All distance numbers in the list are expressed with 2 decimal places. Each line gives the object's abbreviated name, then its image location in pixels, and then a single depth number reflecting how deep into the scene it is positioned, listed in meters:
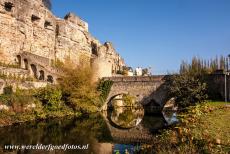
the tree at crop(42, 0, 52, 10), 51.63
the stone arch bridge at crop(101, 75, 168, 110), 36.44
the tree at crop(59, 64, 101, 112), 32.88
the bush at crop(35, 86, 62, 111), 28.88
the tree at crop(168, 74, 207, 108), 29.95
